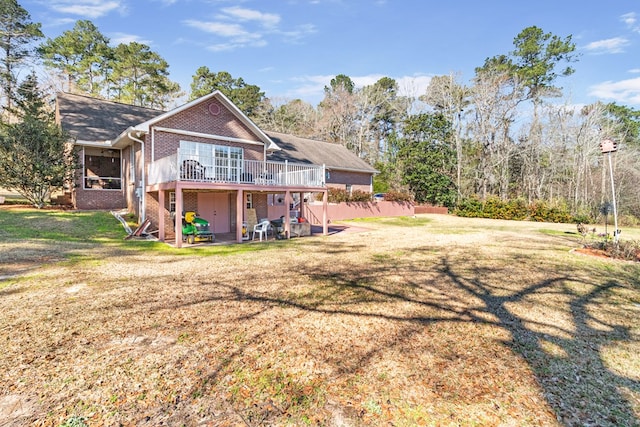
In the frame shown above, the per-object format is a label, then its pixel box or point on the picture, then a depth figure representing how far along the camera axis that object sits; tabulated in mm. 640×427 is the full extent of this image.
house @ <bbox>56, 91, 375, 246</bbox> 12227
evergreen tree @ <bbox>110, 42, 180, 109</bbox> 34594
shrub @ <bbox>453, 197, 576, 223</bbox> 23422
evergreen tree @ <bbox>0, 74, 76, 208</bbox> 13992
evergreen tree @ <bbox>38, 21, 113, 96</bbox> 33219
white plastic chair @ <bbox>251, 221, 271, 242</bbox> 13204
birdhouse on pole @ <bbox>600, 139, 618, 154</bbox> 10164
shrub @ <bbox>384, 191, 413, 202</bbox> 25688
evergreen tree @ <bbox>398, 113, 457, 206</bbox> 29656
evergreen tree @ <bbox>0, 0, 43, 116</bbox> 27266
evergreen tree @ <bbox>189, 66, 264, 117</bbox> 40562
